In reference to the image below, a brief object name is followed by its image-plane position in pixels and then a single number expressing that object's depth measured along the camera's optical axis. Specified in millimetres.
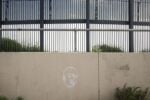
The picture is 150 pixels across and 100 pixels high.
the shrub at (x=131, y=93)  10922
